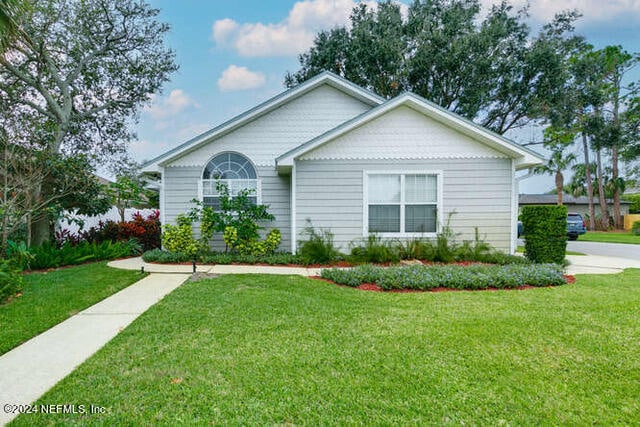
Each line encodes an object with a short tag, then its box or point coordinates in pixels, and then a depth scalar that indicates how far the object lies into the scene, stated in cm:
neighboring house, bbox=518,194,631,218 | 3534
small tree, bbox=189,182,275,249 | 920
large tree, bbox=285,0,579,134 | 1502
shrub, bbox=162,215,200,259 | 925
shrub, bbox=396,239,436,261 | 855
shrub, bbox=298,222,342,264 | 858
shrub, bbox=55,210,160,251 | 1089
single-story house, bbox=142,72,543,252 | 884
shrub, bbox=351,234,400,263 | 841
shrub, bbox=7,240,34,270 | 686
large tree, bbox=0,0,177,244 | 1095
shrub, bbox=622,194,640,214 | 3516
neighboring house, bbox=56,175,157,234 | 1067
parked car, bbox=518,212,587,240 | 1792
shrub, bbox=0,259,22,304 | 515
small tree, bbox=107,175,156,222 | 980
